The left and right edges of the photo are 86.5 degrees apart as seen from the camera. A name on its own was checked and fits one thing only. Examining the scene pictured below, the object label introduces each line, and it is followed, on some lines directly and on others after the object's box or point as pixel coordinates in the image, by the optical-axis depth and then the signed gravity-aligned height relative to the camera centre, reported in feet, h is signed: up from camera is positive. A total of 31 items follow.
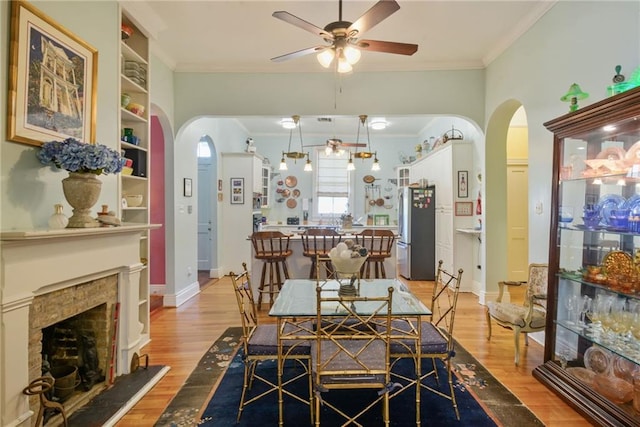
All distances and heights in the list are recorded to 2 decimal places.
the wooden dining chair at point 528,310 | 9.66 -2.95
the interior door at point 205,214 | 21.43 -0.37
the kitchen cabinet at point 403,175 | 25.10 +2.65
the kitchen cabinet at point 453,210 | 17.65 +0.04
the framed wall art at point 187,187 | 15.75 +0.97
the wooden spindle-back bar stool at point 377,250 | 14.51 -1.78
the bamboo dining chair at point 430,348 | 7.18 -2.94
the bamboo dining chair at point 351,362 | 6.02 -2.86
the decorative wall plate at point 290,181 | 27.61 +2.28
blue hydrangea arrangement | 6.75 +1.03
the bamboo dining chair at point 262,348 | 7.21 -2.98
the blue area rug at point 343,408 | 7.00 -4.34
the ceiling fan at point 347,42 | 7.63 +4.19
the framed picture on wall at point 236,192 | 21.71 +1.05
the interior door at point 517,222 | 19.12 -0.60
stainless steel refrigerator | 19.95 -1.33
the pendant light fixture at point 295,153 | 16.00 +4.13
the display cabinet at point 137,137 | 10.60 +2.26
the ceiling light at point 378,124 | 22.45 +5.84
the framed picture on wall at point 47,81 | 6.28 +2.62
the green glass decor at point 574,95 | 8.35 +2.92
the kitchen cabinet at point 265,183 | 24.67 +1.94
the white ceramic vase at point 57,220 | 6.68 -0.26
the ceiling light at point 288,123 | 22.46 +5.79
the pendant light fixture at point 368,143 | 15.50 +4.18
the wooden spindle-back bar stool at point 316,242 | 14.57 -1.45
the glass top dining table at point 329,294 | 6.76 -2.05
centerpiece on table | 8.13 -1.27
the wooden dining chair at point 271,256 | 14.29 -1.98
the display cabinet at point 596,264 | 6.95 -1.19
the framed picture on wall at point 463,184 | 17.75 +1.40
